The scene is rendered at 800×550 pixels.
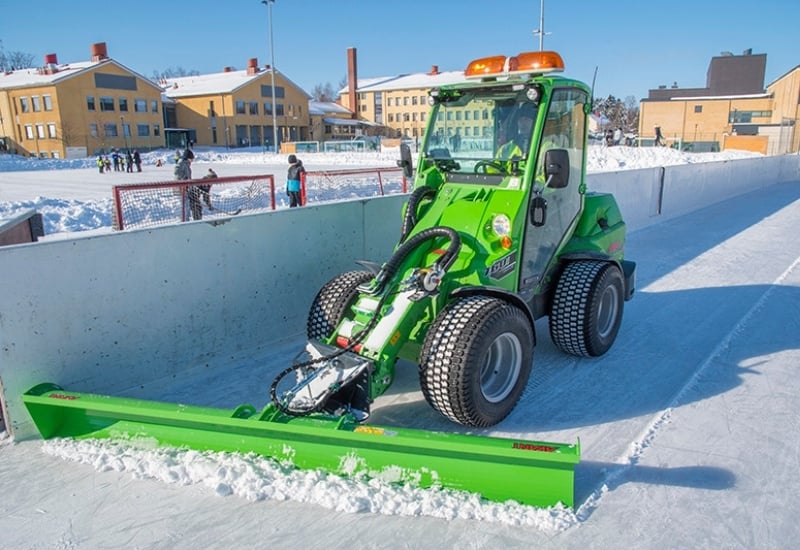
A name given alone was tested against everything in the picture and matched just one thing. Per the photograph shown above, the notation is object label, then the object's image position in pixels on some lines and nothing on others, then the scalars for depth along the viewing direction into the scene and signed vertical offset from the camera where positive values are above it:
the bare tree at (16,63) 83.12 +13.63
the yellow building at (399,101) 73.75 +6.69
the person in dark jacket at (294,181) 13.84 -0.60
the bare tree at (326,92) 128.74 +13.70
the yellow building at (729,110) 44.66 +3.15
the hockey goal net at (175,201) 9.63 -0.75
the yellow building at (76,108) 49.62 +4.38
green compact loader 3.17 -1.13
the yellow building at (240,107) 61.34 +5.17
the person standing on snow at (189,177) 10.65 -0.53
